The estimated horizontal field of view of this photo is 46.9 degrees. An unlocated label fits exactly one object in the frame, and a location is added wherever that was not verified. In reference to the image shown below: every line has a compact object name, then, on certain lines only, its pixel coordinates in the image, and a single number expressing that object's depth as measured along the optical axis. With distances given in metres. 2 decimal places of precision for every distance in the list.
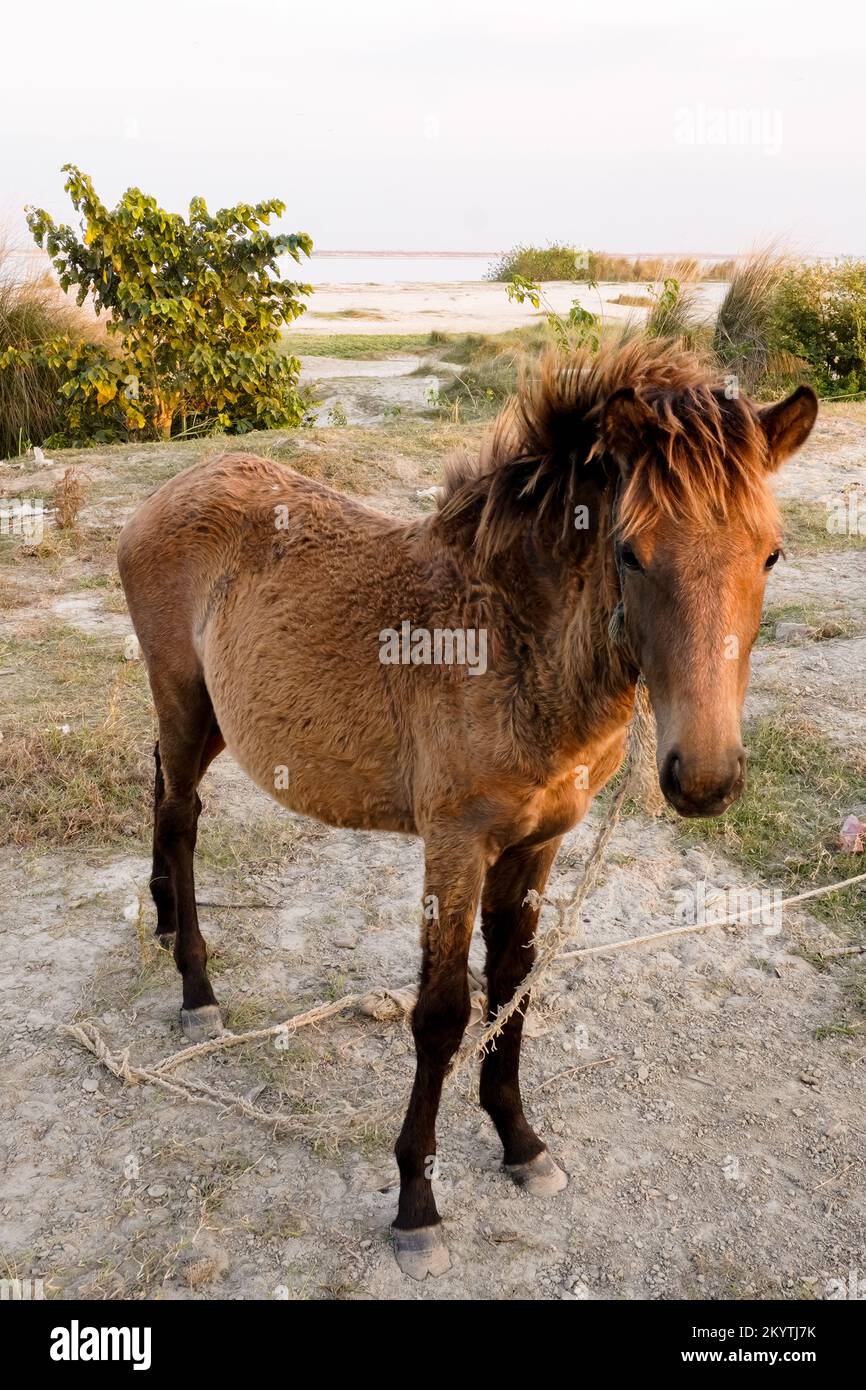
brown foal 2.01
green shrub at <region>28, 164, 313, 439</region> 11.13
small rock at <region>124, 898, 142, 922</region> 4.40
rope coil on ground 2.49
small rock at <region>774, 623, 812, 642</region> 6.80
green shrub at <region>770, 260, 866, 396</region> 12.64
